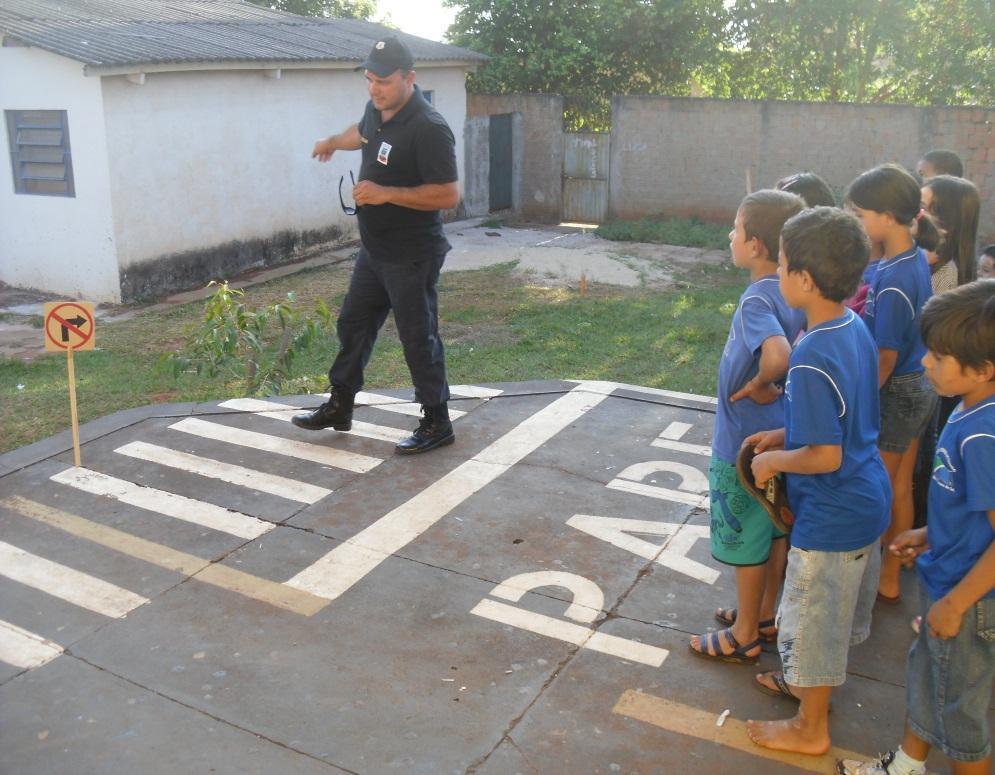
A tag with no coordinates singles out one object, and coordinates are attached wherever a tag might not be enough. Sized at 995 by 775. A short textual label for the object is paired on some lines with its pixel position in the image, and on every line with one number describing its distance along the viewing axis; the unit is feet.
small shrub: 22.26
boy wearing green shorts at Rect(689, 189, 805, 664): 10.67
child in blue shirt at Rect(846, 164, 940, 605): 11.79
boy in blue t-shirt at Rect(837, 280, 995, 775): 8.36
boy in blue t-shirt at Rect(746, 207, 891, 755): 9.21
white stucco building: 37.93
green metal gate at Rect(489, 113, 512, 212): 57.98
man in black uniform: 16.39
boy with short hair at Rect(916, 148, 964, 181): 16.12
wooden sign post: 17.07
